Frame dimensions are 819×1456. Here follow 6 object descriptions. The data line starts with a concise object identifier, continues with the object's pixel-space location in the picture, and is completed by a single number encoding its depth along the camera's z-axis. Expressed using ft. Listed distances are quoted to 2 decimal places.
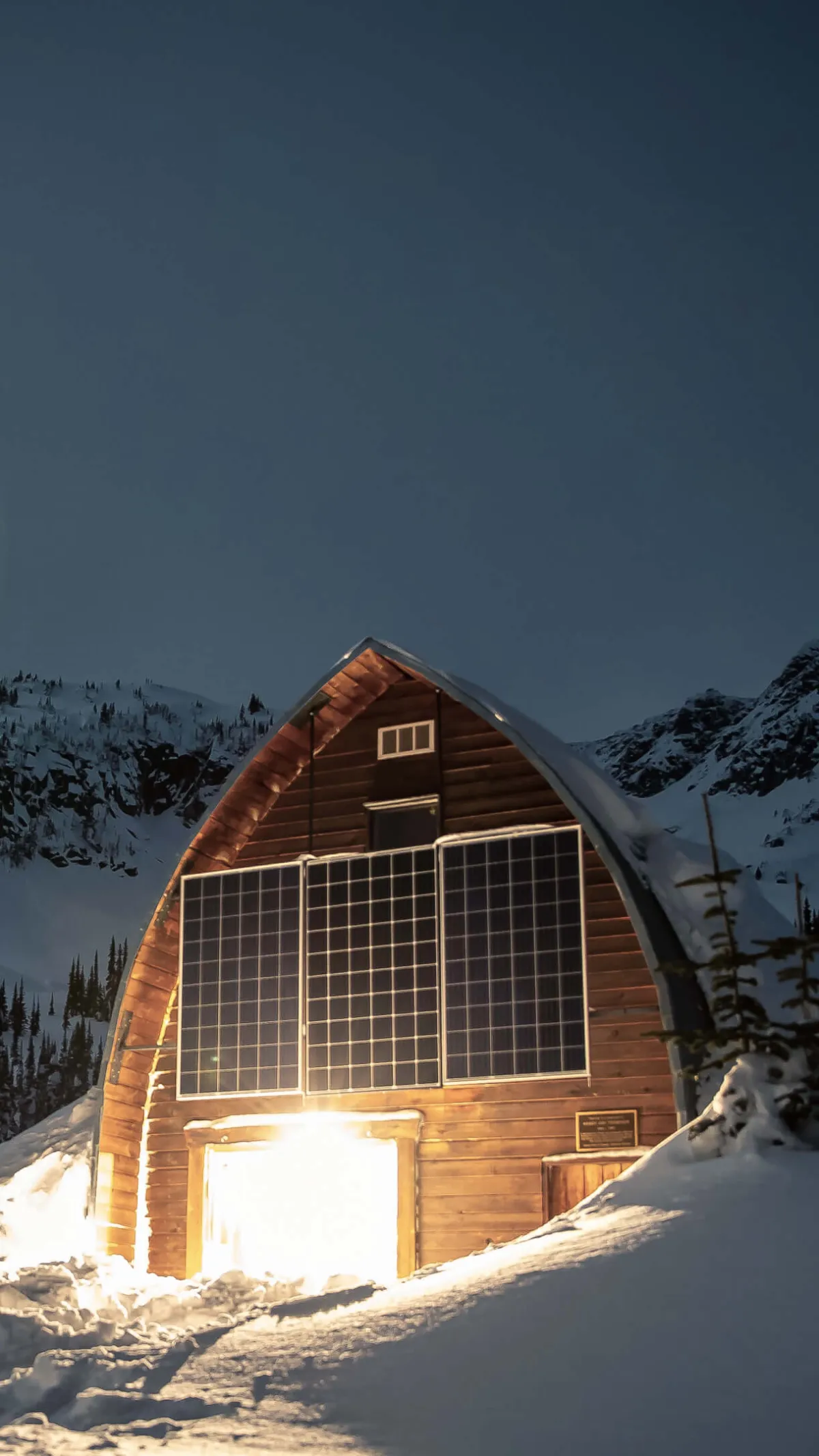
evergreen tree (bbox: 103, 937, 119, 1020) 386.61
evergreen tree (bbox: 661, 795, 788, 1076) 32.63
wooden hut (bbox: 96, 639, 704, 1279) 49.21
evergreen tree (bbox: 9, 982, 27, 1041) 372.38
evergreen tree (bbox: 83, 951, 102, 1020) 401.49
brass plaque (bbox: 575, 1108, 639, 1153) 47.96
